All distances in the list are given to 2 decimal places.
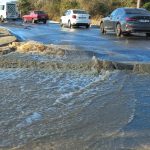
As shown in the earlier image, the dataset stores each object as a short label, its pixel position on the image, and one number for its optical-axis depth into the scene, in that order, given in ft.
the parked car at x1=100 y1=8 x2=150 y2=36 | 79.41
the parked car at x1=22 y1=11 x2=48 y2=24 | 181.88
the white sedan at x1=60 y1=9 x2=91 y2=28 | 129.08
